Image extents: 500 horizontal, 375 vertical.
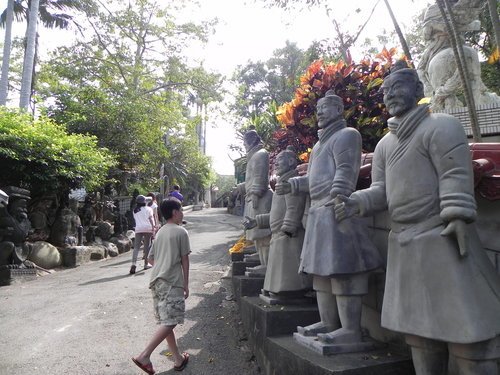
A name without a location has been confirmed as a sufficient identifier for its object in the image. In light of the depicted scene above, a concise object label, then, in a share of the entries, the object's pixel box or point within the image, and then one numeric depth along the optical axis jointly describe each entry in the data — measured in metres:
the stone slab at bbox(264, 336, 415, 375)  2.47
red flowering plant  4.67
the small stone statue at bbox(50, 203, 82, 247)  9.83
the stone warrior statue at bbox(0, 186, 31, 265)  7.56
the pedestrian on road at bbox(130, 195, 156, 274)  8.83
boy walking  3.86
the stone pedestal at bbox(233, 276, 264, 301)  4.59
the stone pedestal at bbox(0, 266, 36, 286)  7.51
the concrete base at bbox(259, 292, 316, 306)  3.76
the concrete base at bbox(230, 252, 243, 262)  6.69
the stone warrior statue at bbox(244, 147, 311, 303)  3.65
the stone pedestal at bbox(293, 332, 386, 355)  2.70
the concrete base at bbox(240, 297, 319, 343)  3.45
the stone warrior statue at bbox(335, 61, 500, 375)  1.99
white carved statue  5.24
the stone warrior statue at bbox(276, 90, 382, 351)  2.77
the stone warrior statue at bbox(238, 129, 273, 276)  4.73
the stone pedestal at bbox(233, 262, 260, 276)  5.89
